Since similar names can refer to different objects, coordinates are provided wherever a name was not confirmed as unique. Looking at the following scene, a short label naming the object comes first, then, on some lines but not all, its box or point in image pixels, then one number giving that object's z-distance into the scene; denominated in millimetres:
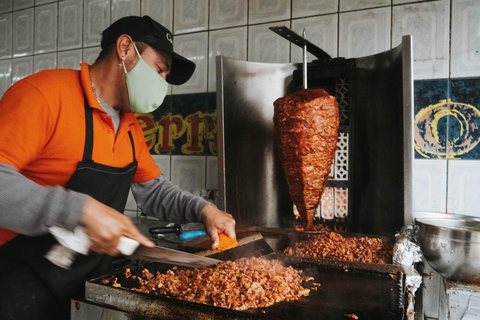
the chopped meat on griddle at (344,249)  1744
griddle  1203
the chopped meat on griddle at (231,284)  1291
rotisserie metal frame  1983
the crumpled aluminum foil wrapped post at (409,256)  1485
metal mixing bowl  1540
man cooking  1193
